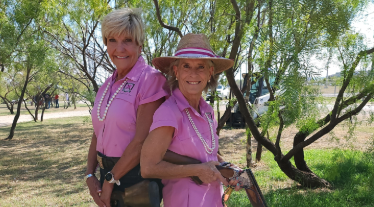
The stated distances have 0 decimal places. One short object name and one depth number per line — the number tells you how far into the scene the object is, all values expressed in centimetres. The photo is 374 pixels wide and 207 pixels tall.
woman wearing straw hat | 162
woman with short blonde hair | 173
